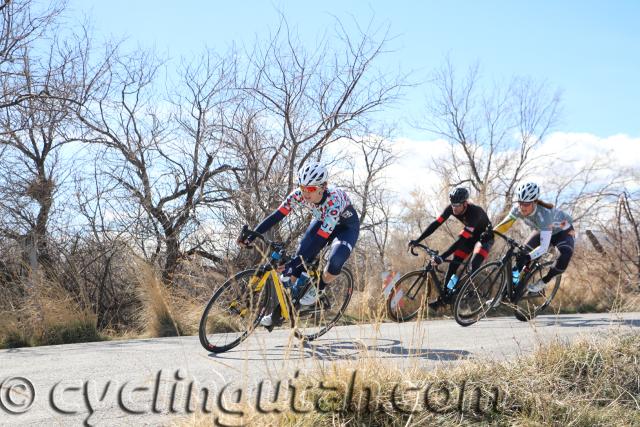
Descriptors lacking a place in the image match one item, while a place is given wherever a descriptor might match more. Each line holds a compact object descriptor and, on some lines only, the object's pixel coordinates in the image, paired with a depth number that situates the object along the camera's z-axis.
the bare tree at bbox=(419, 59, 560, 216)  26.54
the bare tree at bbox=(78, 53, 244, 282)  13.84
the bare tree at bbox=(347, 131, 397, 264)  16.22
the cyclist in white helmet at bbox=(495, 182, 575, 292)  10.17
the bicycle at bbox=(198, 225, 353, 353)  6.96
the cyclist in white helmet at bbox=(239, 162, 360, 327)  7.68
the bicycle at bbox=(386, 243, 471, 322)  9.96
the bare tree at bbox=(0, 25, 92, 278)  12.71
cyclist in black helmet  9.98
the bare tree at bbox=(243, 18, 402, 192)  14.45
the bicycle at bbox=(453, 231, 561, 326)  9.76
